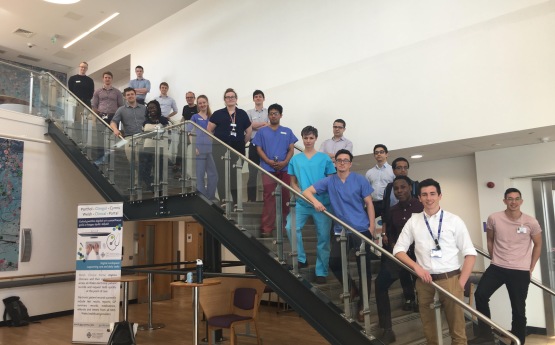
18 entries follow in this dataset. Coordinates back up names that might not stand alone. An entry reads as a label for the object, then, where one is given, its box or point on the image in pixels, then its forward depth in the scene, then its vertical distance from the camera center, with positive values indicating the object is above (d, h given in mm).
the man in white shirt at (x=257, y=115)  7078 +1884
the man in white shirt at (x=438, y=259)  3238 -306
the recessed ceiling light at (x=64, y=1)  9992 +5313
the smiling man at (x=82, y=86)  9273 +3102
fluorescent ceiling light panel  12000 +5897
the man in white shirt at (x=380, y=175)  5684 +618
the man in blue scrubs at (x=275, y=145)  5621 +1043
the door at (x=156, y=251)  11570 -651
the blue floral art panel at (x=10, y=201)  8547 +627
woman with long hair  5551 +787
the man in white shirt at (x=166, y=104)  10377 +3048
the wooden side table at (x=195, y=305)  4964 -953
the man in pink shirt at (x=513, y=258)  4535 -430
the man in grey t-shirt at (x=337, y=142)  6707 +1273
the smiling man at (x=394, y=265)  3740 -381
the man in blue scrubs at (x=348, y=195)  4324 +275
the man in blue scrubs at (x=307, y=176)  4414 +536
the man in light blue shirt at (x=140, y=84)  10719 +3798
